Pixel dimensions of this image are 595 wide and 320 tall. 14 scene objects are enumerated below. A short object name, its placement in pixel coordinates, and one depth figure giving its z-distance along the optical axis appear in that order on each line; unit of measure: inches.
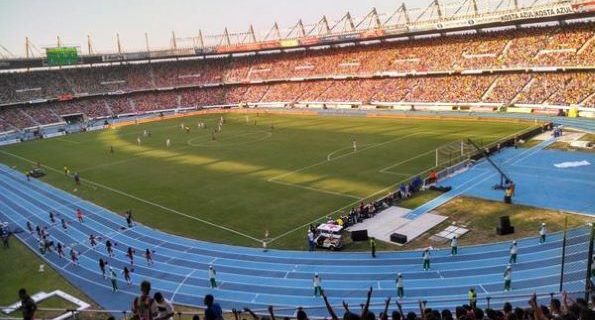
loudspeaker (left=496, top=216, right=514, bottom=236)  867.4
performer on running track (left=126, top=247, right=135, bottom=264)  887.4
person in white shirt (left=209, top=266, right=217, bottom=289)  779.4
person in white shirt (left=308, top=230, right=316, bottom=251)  883.7
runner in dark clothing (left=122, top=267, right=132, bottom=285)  821.9
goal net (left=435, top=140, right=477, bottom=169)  1389.0
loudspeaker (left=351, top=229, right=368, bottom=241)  907.4
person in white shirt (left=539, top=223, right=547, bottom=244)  814.5
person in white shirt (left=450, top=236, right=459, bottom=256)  803.4
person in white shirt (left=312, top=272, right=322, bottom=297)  700.7
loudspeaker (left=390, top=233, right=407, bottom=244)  876.0
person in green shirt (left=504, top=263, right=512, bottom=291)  668.1
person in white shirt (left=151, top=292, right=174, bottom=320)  295.1
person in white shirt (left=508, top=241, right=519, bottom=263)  745.8
